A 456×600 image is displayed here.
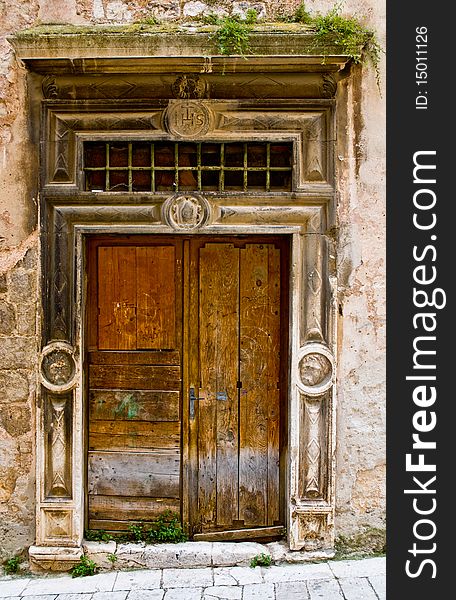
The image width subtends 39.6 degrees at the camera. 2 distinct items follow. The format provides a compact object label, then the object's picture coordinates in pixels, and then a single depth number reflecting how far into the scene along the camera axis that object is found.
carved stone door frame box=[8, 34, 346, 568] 4.45
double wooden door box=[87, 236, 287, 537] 4.71
